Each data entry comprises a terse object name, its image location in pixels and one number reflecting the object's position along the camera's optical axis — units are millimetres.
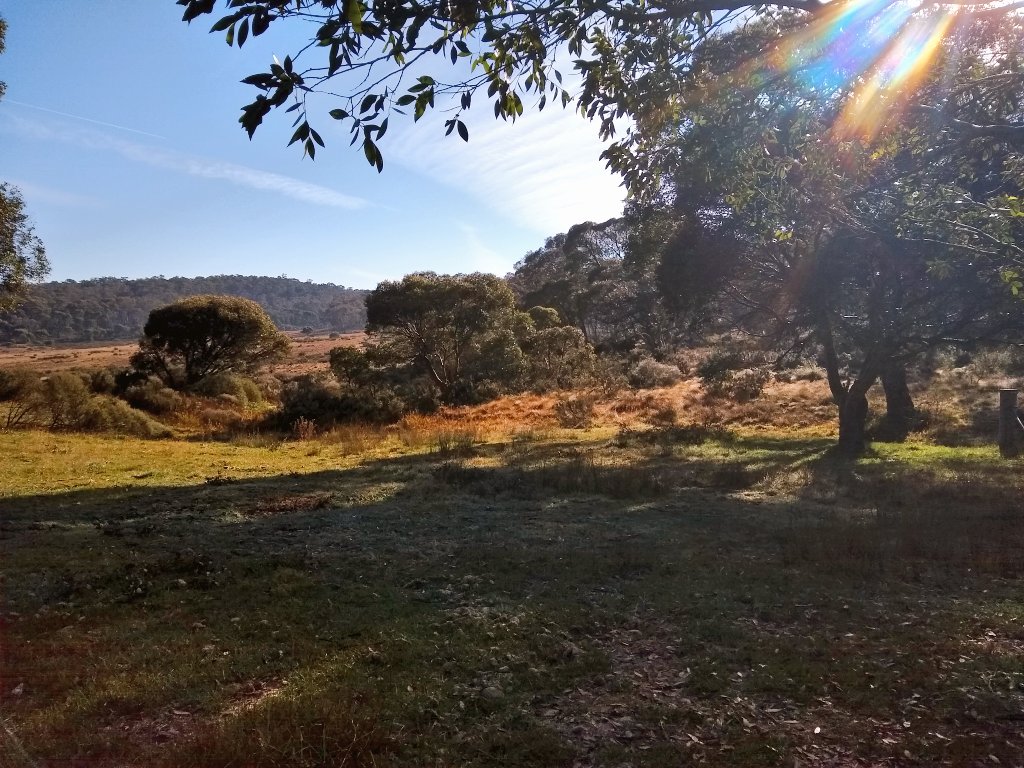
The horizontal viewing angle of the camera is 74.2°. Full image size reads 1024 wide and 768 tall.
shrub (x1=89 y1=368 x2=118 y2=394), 25062
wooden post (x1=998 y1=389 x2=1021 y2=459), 13375
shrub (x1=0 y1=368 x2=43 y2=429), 16984
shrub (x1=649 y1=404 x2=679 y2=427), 20538
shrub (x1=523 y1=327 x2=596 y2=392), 31484
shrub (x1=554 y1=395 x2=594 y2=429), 21234
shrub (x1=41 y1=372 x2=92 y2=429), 17562
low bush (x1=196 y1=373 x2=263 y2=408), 28188
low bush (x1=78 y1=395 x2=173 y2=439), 17938
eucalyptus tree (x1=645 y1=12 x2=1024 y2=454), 5602
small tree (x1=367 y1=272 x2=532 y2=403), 26609
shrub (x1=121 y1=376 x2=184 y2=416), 23141
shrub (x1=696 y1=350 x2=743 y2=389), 17250
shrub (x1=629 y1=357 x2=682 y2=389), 32219
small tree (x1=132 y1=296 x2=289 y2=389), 28781
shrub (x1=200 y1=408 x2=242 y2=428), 21953
